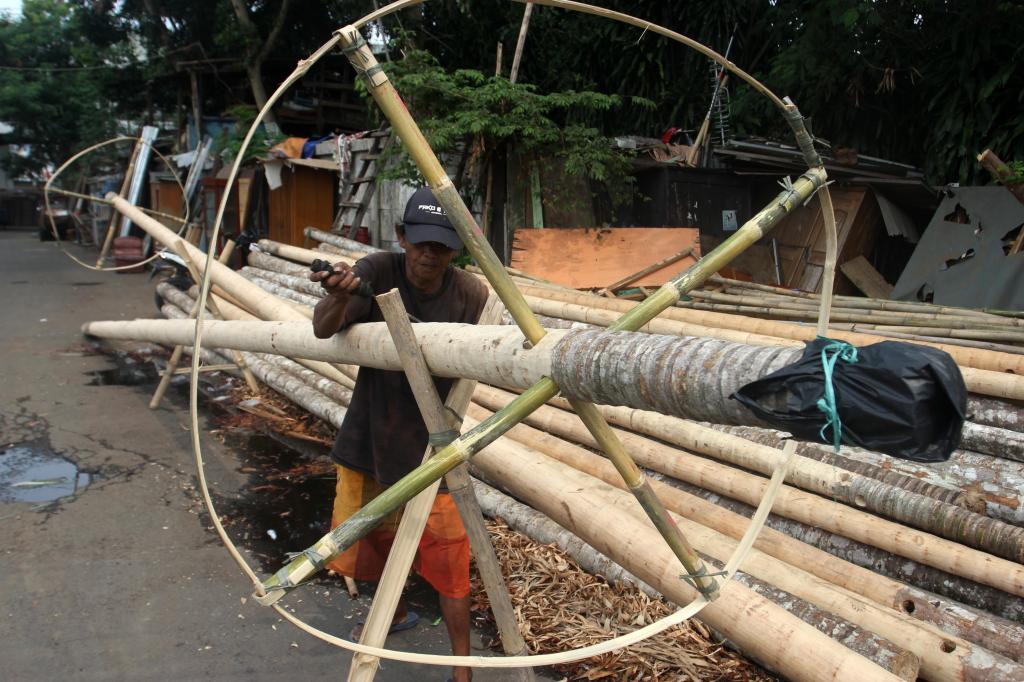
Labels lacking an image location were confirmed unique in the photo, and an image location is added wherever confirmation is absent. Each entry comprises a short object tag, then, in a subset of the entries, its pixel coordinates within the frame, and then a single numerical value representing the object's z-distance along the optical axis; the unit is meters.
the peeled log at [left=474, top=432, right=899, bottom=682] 2.09
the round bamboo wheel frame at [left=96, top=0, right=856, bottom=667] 1.80
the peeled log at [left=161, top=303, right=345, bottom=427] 5.66
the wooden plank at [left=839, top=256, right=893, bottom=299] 8.97
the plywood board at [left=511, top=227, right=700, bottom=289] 8.59
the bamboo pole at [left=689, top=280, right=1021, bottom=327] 5.47
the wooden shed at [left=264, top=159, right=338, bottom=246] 13.89
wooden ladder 11.59
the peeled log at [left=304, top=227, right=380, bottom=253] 9.02
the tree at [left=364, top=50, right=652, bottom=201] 8.49
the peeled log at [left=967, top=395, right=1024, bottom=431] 3.50
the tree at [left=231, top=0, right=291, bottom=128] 15.53
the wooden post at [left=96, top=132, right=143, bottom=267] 17.94
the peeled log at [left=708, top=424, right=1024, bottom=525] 3.07
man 2.73
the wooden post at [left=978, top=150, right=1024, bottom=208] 6.60
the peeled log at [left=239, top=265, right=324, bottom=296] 7.79
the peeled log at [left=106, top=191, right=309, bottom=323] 4.23
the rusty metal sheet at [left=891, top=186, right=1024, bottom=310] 7.21
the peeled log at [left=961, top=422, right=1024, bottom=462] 3.38
